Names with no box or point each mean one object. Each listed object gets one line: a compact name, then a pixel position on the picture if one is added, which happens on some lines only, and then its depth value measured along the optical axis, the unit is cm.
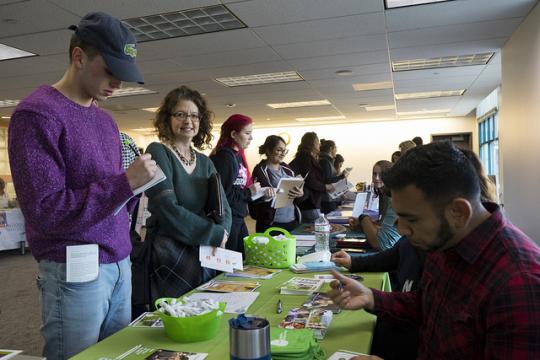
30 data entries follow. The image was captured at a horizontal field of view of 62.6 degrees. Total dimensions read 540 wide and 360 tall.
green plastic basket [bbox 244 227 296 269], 207
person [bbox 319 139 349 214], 475
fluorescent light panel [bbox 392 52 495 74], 572
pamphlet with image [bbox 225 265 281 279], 191
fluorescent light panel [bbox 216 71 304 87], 641
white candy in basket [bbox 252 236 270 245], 210
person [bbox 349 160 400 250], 234
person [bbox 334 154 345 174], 760
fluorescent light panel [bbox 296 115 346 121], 1167
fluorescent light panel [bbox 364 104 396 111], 999
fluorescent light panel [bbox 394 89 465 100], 849
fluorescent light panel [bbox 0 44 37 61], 480
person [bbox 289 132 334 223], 409
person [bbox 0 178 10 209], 720
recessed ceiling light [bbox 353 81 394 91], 721
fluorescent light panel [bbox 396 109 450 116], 1126
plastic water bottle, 253
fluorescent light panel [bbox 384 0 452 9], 370
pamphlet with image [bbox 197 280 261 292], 170
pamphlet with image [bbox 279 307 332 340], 126
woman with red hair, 258
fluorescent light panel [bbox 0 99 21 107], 790
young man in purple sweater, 118
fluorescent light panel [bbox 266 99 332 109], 903
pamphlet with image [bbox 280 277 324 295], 164
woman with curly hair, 178
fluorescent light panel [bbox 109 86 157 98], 712
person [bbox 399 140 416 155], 390
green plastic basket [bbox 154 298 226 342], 116
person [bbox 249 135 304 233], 332
